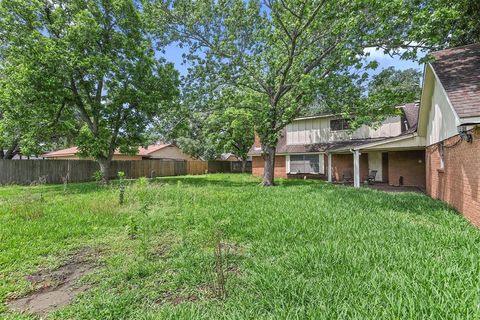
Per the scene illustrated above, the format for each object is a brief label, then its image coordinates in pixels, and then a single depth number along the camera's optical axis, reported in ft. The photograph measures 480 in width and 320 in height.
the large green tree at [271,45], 36.09
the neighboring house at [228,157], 140.06
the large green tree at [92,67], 39.47
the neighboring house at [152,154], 91.93
